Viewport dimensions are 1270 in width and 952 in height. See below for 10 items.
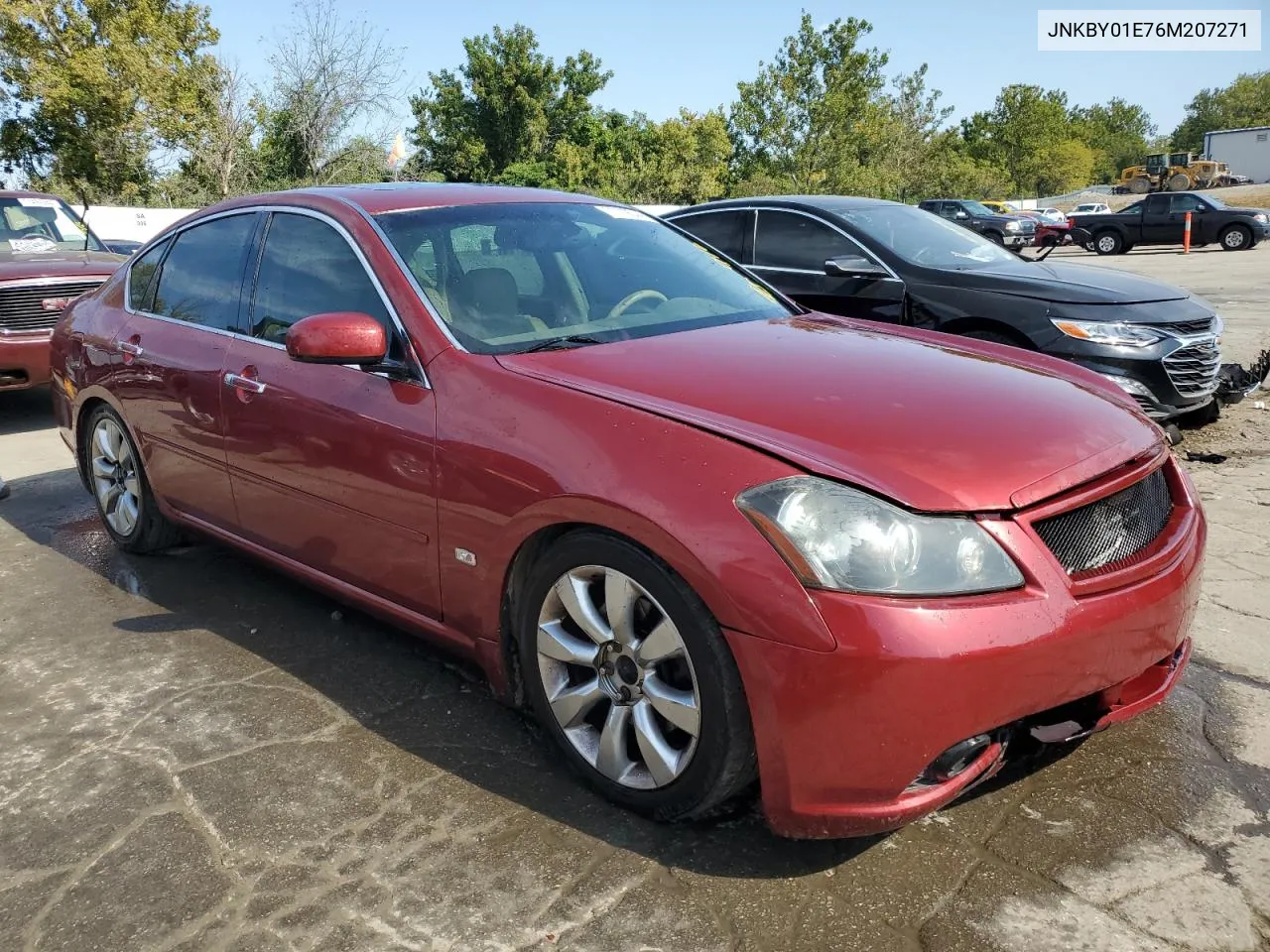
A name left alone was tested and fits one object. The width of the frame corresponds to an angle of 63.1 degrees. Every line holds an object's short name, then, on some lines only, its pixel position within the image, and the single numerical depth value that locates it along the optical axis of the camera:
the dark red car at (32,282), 7.76
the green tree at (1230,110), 91.00
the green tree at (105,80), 24.03
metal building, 65.00
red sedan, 2.20
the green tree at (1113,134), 88.69
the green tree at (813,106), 42.44
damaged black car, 5.77
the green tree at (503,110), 49.59
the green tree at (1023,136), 64.00
